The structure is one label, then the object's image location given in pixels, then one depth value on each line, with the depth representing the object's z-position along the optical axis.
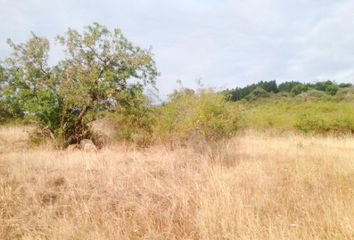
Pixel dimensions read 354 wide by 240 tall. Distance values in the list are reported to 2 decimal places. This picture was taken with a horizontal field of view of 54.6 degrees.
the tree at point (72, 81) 12.32
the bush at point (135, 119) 13.27
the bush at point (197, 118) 9.84
